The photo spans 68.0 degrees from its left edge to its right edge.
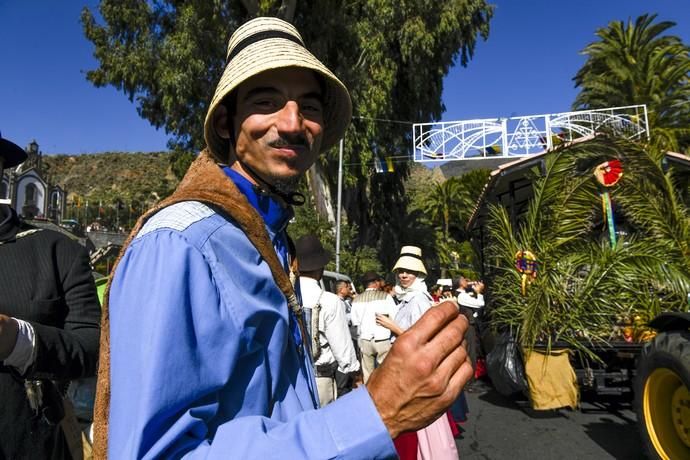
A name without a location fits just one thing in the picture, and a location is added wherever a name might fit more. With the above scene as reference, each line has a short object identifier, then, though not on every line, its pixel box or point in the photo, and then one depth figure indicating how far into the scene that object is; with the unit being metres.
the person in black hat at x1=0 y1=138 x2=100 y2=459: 1.62
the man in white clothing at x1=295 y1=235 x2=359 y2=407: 5.19
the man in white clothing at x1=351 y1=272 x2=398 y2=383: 7.22
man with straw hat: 0.85
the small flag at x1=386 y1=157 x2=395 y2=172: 20.28
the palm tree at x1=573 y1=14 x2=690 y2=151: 22.81
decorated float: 6.12
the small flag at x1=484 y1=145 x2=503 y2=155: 19.05
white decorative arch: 18.25
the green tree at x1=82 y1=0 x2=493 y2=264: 16.41
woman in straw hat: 3.54
